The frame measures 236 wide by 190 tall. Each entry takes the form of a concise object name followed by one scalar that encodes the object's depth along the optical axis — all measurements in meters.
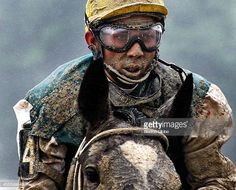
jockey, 8.38
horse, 7.01
